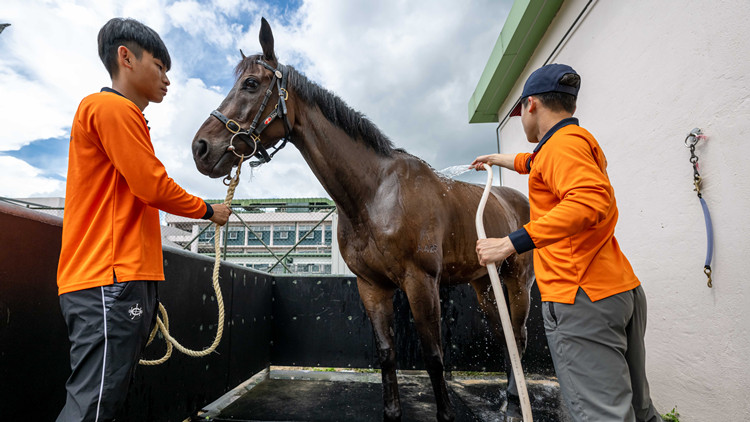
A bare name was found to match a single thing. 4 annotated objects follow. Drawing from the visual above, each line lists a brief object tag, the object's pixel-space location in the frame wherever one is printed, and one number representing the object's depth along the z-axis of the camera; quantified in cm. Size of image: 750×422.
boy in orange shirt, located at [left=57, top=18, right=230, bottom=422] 109
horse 216
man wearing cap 112
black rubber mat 268
